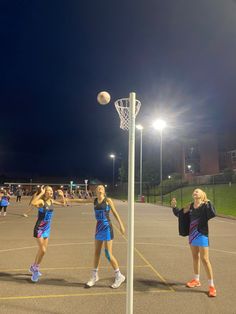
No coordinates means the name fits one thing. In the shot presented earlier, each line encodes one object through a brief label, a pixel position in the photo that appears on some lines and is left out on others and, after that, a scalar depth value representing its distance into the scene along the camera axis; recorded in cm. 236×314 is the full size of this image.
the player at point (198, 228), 438
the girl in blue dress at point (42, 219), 485
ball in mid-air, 409
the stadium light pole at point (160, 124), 2698
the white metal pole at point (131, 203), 313
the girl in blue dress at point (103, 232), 456
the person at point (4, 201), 1591
